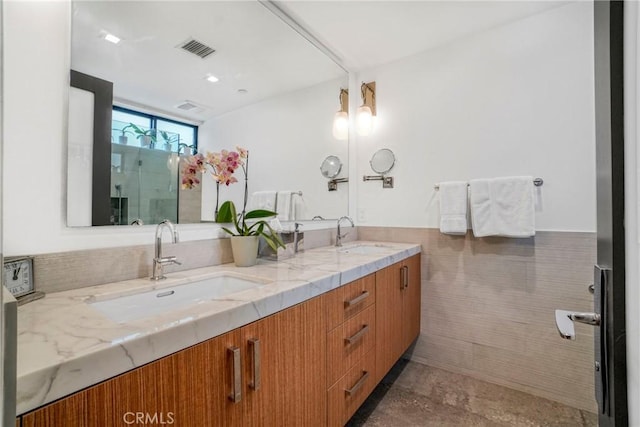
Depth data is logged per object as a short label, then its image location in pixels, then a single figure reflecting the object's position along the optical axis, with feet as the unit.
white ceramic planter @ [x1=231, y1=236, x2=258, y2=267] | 4.34
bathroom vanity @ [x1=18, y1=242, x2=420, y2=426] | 1.67
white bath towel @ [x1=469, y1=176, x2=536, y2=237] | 5.34
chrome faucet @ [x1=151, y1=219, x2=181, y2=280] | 3.52
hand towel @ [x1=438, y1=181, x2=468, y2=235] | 6.01
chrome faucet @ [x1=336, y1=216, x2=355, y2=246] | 6.93
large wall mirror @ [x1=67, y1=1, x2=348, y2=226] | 3.34
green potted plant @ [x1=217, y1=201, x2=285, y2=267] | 4.35
